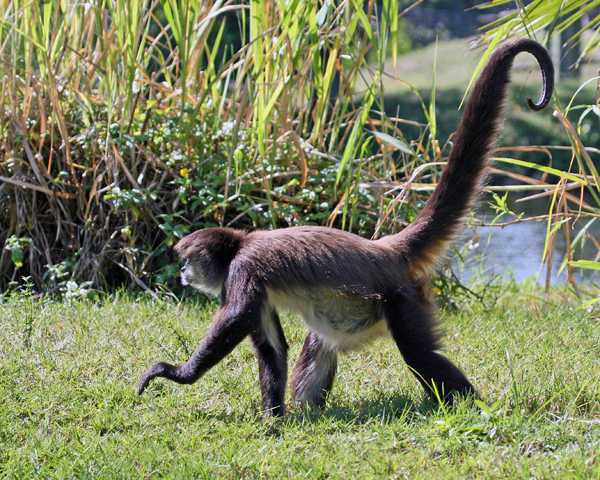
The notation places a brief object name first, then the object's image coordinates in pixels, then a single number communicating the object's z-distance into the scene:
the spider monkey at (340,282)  8.73
